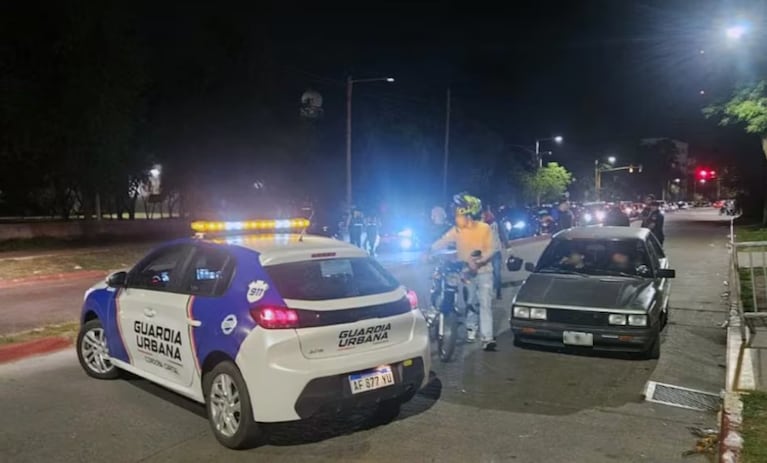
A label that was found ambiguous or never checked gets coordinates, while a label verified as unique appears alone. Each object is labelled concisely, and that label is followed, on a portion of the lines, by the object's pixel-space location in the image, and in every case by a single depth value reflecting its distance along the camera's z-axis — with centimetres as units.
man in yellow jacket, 834
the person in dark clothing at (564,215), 1605
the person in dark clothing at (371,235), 2048
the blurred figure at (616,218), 1568
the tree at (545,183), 5991
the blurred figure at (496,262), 1200
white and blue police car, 495
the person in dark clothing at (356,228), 2017
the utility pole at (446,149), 3778
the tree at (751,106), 2173
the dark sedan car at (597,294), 766
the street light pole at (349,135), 2731
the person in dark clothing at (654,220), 1503
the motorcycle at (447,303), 798
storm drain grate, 638
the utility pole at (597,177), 8061
